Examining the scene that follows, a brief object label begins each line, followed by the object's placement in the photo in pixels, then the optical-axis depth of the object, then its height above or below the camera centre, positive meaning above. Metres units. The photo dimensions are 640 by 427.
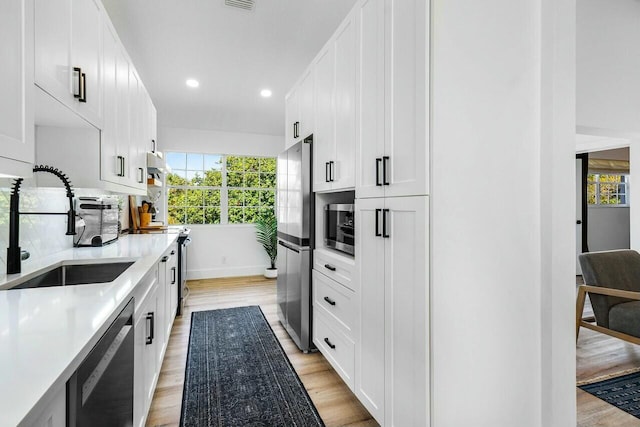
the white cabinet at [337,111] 1.97 +0.69
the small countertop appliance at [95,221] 2.46 -0.06
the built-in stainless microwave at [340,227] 2.18 -0.11
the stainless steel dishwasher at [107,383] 0.77 -0.49
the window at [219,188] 5.49 +0.44
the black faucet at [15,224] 1.40 -0.05
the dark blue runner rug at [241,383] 1.88 -1.18
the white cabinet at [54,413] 0.59 -0.40
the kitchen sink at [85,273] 1.78 -0.34
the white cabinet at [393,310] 1.34 -0.46
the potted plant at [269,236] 5.64 -0.40
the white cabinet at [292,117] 3.03 +0.94
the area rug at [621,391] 2.03 -1.21
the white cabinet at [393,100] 1.33 +0.53
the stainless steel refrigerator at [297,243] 2.67 -0.26
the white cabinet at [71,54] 1.24 +0.72
